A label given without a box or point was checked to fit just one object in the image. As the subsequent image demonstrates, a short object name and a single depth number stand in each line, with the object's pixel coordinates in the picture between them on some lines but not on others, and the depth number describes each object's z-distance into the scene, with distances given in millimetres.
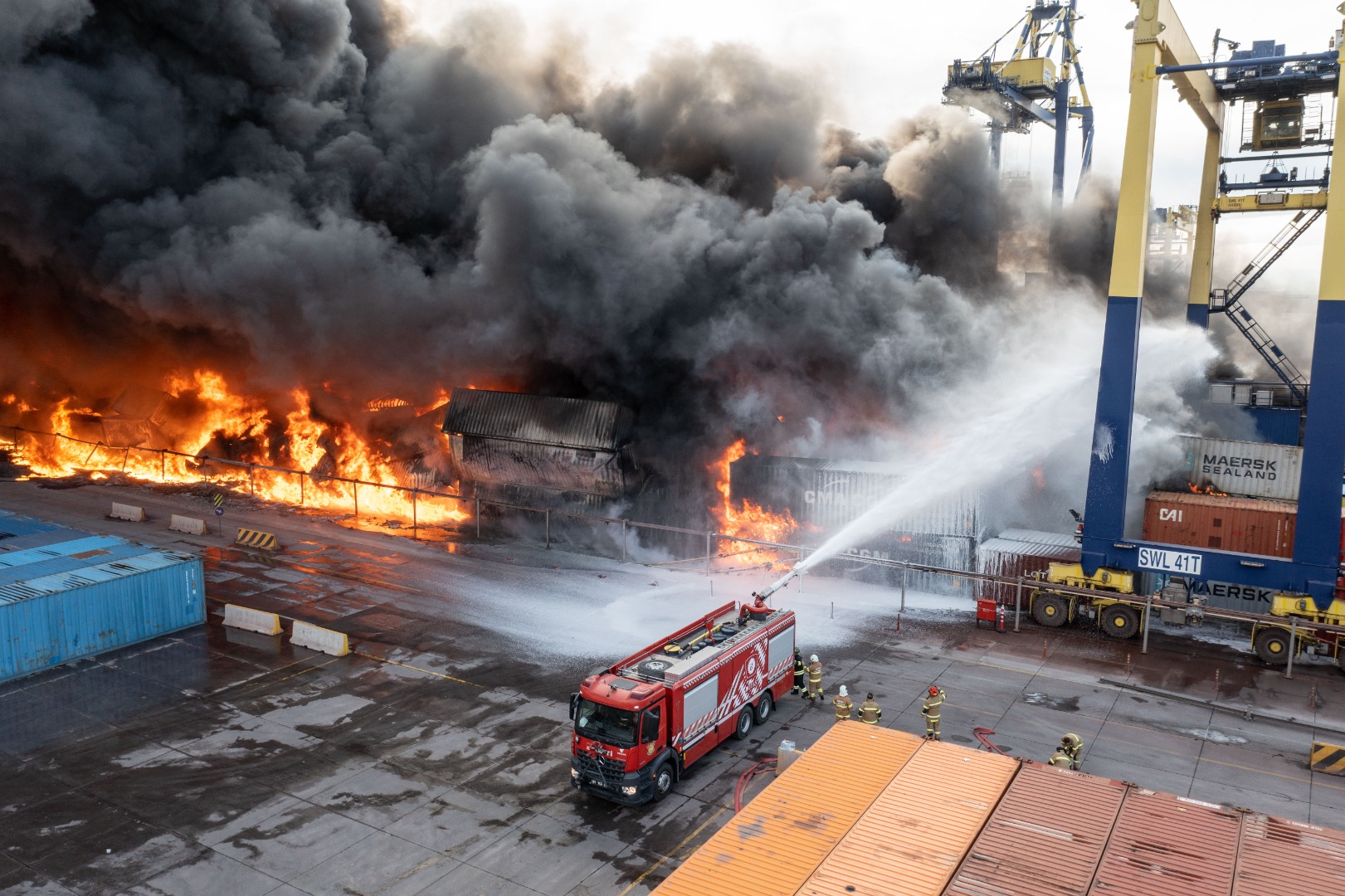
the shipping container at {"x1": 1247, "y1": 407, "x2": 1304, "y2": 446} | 31984
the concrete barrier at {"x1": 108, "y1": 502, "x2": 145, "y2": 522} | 34125
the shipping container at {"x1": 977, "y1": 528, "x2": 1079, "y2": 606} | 25062
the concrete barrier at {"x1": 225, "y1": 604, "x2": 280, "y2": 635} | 23167
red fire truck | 14578
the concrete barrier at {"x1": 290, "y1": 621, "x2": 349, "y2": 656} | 21859
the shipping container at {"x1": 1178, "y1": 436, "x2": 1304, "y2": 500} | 27422
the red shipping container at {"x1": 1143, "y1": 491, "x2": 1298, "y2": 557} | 24781
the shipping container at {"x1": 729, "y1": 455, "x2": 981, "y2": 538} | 26391
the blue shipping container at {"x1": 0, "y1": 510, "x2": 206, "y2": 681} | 20688
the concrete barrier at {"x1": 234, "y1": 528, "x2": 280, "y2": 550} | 30828
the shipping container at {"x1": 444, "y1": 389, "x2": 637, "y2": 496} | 33031
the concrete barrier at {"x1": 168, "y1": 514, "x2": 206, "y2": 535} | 32469
